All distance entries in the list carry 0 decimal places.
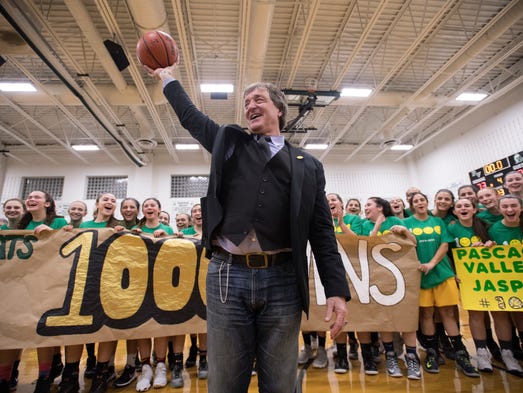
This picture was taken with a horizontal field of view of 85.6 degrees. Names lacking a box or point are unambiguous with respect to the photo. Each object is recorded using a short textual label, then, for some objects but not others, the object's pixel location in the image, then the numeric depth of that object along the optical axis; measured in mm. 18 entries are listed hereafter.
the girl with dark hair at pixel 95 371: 2539
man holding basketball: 1080
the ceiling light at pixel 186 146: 10359
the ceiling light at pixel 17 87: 6645
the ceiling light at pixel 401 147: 11219
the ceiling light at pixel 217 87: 6828
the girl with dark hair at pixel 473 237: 2883
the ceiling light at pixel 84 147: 10045
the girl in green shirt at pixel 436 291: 2873
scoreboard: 7527
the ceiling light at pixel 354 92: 7344
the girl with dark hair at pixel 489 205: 3362
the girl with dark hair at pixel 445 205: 3369
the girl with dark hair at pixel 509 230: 2873
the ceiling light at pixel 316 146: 10796
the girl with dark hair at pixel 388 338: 2762
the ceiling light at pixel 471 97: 7966
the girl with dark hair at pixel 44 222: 2574
